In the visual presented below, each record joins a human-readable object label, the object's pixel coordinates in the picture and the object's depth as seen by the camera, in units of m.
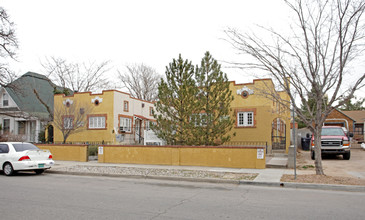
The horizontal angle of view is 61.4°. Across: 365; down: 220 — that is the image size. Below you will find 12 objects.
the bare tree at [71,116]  24.99
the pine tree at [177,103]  18.44
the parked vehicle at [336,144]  17.59
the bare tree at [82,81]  37.50
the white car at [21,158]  13.16
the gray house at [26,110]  32.62
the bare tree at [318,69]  10.79
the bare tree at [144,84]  47.78
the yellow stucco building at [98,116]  27.50
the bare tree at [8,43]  21.78
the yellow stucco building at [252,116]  21.80
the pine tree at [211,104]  18.47
